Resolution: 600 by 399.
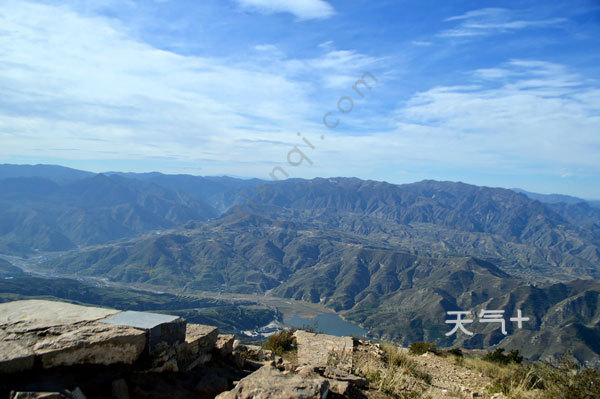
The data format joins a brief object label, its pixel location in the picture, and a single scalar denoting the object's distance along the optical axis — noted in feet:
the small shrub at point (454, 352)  52.05
